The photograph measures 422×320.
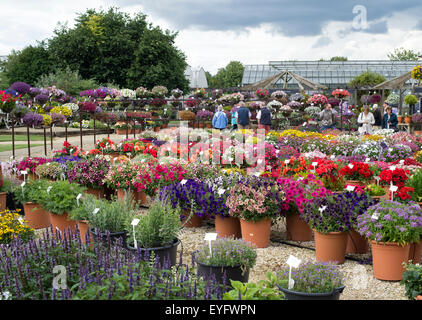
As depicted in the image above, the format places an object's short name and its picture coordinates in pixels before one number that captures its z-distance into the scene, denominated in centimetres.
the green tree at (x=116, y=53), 3394
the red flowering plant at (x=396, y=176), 508
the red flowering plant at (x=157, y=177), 614
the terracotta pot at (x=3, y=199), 612
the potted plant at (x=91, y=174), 672
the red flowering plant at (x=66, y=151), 833
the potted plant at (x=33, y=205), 590
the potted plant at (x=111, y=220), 428
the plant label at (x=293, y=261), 281
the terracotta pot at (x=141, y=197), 716
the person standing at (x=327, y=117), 1326
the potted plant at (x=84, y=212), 442
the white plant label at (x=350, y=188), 460
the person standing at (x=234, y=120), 1636
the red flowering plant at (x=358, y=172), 595
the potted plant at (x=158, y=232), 395
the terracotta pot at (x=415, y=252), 431
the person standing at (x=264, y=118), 1330
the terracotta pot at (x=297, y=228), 526
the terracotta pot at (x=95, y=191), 702
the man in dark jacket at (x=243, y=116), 1317
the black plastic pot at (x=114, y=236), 421
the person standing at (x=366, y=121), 1192
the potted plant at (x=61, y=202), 527
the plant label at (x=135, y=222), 372
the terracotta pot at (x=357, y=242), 480
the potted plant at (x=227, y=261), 344
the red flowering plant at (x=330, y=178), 567
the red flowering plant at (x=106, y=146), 933
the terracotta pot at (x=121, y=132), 1883
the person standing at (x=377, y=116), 1460
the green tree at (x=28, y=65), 3192
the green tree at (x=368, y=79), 2764
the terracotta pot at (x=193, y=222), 591
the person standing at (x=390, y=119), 1327
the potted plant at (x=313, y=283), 289
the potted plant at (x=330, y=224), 440
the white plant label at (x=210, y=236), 339
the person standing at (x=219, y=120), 1341
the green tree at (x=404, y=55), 5666
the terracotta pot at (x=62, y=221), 540
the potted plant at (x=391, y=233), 396
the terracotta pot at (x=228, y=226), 534
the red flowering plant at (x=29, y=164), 723
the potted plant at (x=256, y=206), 484
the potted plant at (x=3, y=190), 613
